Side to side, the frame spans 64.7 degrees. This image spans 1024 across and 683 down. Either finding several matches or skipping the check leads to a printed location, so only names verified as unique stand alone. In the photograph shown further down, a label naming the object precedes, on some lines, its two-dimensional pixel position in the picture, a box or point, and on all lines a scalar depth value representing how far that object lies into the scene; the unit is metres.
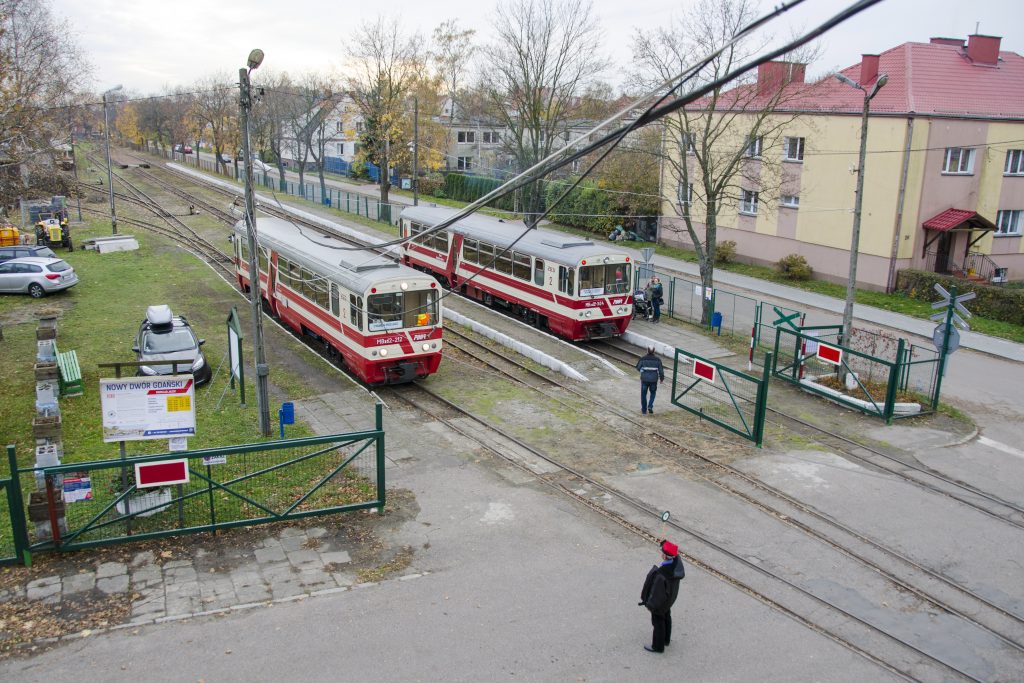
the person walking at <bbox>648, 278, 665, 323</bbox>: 27.08
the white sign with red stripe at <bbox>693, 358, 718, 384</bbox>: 17.80
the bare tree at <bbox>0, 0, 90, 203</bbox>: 26.05
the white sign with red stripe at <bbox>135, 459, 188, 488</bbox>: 11.34
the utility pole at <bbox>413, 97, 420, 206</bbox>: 43.50
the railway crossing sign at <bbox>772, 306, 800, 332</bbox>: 21.75
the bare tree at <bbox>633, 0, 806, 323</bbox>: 24.66
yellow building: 31.34
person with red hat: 9.29
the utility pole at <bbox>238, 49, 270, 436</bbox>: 14.41
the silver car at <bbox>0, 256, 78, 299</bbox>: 27.30
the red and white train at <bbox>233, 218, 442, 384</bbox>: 18.84
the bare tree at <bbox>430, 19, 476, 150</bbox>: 53.66
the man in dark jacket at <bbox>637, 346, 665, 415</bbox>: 18.02
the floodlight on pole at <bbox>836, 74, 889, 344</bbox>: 19.12
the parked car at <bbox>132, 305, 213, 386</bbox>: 18.98
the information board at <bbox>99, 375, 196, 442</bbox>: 11.82
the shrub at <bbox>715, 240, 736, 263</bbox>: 38.88
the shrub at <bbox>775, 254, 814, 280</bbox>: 35.00
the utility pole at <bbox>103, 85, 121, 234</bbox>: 36.97
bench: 18.16
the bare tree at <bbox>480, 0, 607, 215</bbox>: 38.97
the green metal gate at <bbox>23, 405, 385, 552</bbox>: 11.27
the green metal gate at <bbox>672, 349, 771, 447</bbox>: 16.52
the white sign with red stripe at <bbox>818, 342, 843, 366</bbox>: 19.69
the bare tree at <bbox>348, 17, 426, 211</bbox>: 50.53
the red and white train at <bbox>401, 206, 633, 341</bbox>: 23.58
